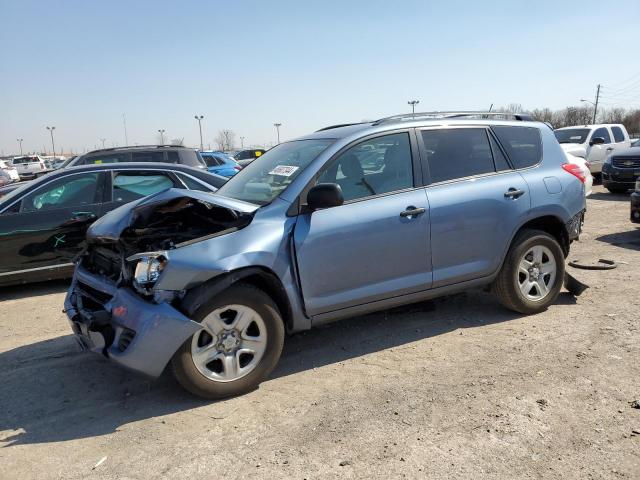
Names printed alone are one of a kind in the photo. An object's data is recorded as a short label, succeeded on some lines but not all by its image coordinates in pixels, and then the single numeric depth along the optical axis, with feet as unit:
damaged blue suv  11.70
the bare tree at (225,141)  342.85
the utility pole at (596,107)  261.65
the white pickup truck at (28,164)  128.60
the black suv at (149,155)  34.78
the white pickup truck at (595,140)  54.54
